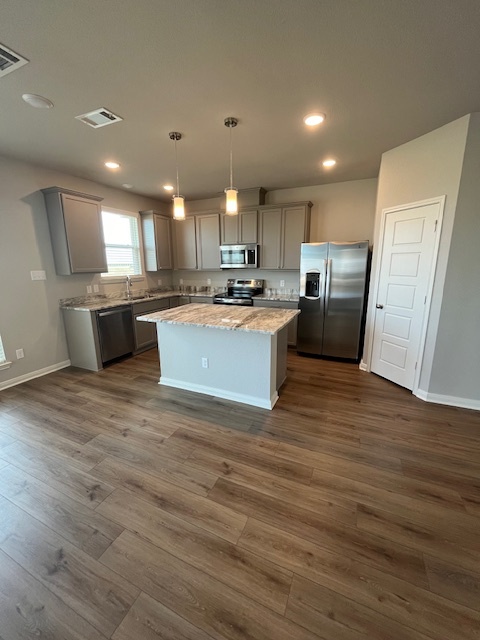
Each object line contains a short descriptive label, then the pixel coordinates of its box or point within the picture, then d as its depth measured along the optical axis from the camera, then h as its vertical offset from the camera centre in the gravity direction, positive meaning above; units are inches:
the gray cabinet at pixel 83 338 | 146.3 -40.0
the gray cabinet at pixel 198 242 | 202.1 +18.6
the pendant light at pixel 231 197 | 93.0 +24.0
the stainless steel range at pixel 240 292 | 185.9 -19.9
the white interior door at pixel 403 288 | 111.6 -10.9
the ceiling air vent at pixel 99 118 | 89.6 +51.9
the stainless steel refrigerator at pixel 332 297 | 148.6 -19.3
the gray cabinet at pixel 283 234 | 174.4 +21.2
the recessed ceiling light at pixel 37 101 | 80.1 +51.4
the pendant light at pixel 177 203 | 99.0 +23.4
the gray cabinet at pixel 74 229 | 139.8 +20.7
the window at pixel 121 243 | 179.6 +16.3
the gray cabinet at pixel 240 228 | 187.3 +27.0
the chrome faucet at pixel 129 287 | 185.6 -15.2
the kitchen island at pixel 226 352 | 105.3 -37.5
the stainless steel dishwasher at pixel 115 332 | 150.6 -39.2
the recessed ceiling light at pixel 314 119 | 92.4 +51.9
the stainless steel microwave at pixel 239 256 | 189.2 +6.9
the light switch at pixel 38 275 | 138.7 -4.3
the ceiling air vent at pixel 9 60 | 63.2 +51.2
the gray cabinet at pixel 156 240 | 198.7 +20.4
